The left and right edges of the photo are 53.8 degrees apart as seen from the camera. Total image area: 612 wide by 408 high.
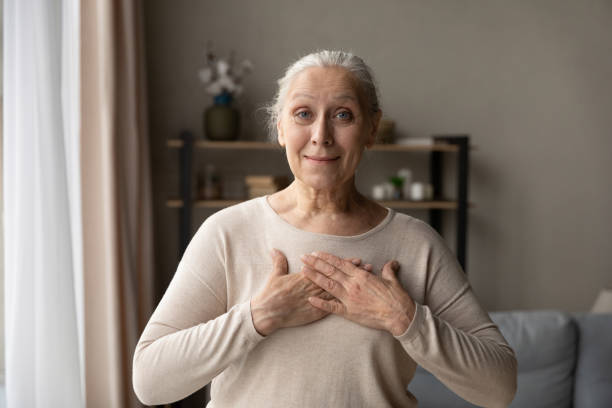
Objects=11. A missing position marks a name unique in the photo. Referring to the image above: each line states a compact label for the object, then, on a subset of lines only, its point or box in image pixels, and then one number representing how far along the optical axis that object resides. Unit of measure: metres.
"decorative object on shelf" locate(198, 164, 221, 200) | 3.39
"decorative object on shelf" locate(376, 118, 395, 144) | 3.39
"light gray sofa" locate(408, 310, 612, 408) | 2.68
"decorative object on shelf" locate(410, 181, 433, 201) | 3.47
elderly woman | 1.12
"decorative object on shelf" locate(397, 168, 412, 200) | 3.54
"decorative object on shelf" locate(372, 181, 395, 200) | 3.50
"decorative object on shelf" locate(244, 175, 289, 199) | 3.27
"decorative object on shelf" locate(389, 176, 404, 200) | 3.50
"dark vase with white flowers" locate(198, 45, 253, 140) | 3.33
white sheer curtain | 1.88
